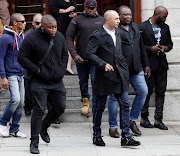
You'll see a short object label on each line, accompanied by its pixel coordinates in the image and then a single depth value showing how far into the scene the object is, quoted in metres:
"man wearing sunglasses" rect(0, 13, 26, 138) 15.74
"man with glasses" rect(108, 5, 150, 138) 16.37
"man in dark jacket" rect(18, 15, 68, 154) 14.14
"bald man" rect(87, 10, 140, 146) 14.91
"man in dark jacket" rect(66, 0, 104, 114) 17.52
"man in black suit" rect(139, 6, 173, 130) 17.47
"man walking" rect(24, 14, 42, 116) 18.17
